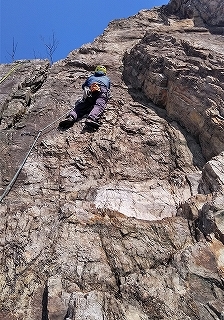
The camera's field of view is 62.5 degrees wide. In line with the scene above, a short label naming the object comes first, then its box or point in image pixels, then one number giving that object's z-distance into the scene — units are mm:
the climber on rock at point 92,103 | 4721
